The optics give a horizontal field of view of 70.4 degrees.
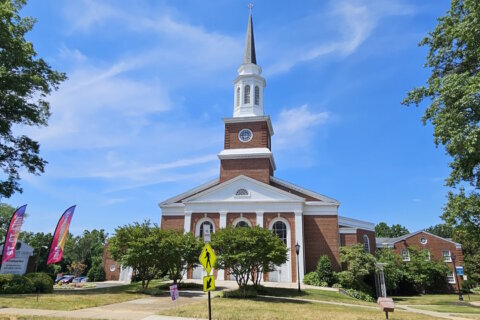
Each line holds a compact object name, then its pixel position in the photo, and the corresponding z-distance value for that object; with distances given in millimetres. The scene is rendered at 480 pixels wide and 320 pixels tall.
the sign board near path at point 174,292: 10500
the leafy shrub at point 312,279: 25906
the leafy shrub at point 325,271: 26141
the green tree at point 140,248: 19797
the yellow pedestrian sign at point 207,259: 9180
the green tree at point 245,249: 18094
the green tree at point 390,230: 96438
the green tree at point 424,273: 35031
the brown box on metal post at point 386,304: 10940
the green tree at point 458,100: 12320
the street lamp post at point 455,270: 37266
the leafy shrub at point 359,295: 24202
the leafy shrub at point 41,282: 18188
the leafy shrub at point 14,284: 17077
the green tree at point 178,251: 20250
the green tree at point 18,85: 19141
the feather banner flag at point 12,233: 19281
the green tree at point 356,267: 26281
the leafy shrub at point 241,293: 17422
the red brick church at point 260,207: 28156
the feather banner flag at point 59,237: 17969
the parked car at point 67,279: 42078
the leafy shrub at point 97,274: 40531
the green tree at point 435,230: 104600
